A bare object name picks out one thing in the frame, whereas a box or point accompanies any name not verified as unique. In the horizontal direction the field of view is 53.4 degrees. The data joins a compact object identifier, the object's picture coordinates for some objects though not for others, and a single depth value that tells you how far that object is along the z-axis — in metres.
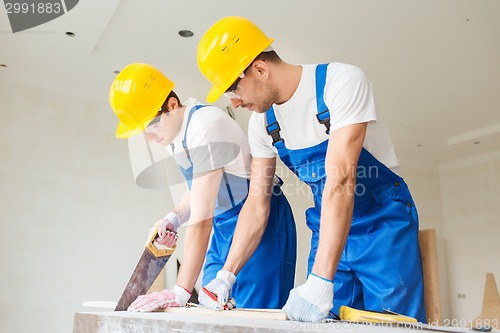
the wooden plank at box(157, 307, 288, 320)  1.30
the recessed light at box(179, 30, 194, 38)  4.20
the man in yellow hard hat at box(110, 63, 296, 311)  2.00
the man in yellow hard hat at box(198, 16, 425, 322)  1.68
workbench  0.90
